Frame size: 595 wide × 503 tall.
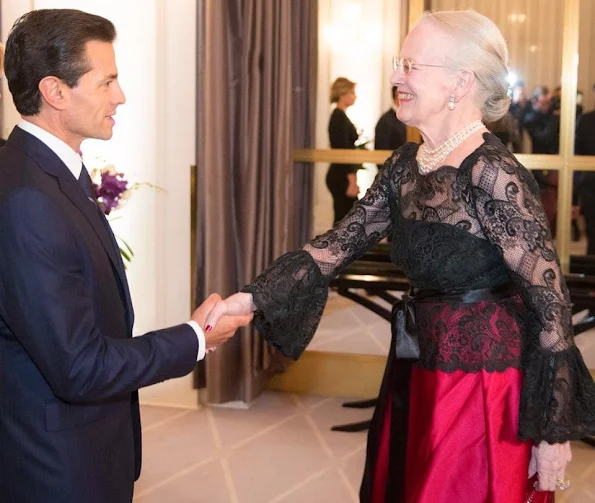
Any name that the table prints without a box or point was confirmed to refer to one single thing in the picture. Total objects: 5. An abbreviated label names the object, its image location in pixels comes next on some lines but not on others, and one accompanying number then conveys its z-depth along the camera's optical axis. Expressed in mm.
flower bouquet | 3830
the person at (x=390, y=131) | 5230
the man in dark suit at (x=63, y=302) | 1747
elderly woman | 2193
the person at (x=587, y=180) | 4988
